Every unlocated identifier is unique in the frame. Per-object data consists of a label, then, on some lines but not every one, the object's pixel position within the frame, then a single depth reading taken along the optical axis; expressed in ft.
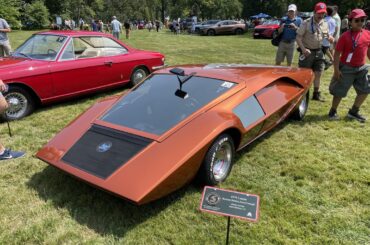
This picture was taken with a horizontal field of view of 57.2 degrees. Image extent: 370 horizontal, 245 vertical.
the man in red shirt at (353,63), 16.01
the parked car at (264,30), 75.77
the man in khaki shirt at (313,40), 19.10
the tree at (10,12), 92.44
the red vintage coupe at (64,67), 18.06
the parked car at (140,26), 174.19
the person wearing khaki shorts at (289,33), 22.47
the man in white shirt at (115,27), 57.52
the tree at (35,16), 114.93
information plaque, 7.57
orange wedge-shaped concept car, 9.39
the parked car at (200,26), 97.21
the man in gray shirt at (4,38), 28.25
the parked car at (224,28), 91.91
